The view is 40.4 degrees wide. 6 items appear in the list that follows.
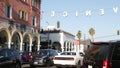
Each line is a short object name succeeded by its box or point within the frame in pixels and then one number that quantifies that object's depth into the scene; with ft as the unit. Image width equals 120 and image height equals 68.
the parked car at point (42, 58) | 44.00
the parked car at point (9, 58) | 31.01
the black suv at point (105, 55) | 17.62
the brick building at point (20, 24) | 64.49
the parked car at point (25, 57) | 49.98
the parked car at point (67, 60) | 39.90
